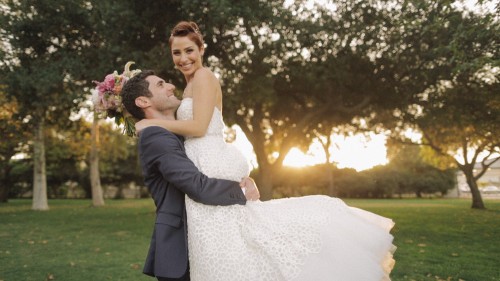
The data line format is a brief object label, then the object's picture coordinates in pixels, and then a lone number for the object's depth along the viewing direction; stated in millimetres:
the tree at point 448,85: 15570
